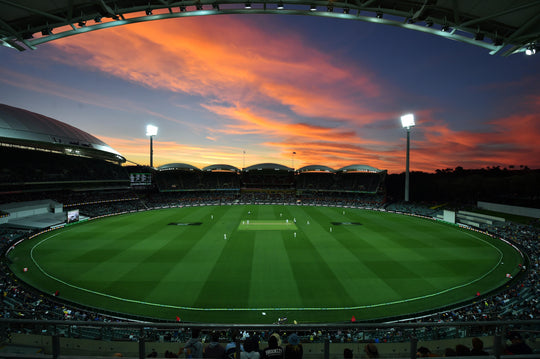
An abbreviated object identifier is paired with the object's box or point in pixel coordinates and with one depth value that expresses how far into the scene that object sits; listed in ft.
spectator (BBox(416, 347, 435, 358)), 15.62
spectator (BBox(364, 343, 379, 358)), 14.84
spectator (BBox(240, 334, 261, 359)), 14.29
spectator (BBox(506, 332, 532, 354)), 12.80
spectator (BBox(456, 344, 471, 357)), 14.08
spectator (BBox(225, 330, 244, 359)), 14.01
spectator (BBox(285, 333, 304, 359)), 13.81
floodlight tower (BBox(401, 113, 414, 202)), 181.98
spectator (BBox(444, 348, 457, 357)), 14.42
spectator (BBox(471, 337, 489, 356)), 14.16
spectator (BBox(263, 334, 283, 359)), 13.96
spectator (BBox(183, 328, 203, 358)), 14.38
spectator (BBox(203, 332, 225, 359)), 14.02
